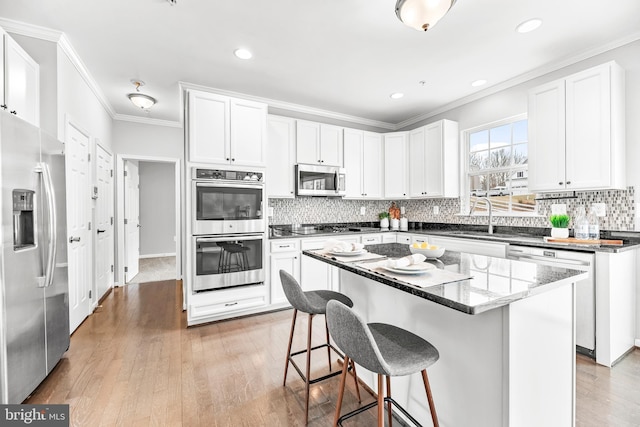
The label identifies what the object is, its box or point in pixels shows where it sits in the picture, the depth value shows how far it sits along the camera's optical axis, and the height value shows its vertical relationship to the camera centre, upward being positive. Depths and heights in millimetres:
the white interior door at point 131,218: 4891 -114
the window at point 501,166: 3516 +583
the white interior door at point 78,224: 2875 -125
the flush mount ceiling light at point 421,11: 1699 +1192
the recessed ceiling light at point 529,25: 2326 +1509
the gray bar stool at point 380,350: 1119 -601
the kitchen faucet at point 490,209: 3611 +20
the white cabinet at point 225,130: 3131 +916
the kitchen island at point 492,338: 1151 -574
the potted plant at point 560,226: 2803 -152
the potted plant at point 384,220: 4770 -147
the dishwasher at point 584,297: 2363 -712
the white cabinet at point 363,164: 4402 +732
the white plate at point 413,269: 1358 -275
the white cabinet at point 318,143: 3994 +956
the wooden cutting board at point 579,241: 2476 -272
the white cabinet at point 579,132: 2510 +726
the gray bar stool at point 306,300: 1709 -570
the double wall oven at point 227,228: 3104 -181
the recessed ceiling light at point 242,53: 2795 +1535
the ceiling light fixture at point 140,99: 3662 +1427
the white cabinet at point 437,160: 4031 +727
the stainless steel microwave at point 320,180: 3971 +434
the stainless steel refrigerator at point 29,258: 1644 -291
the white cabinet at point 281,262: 3529 -624
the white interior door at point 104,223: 3820 -157
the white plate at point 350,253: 1835 -265
